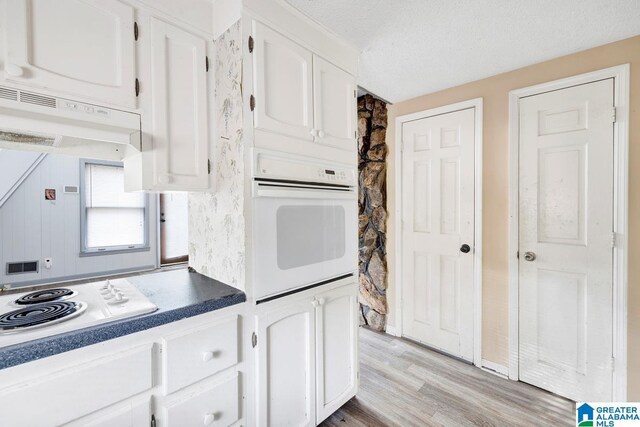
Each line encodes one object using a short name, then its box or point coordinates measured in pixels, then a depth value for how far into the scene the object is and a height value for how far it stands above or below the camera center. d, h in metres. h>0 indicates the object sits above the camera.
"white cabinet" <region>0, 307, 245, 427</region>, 0.80 -0.58
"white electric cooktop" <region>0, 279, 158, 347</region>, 0.86 -0.37
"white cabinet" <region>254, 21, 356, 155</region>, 1.31 +0.62
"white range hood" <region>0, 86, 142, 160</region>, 0.91 +0.31
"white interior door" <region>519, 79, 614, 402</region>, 1.75 -0.22
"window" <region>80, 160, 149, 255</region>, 3.54 -0.02
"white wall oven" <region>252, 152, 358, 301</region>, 1.30 -0.07
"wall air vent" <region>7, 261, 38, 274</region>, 3.07 -0.62
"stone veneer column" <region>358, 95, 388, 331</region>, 2.84 +0.01
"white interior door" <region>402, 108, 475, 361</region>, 2.31 -0.19
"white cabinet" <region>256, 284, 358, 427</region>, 1.33 -0.79
